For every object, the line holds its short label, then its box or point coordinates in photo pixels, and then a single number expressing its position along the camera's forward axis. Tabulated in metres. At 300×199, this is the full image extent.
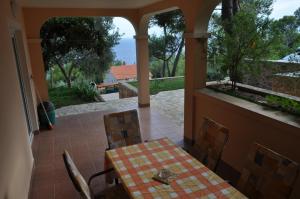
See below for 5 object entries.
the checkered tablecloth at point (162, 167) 1.73
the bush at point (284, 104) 2.75
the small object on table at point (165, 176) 1.87
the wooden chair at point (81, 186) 1.56
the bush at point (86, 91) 9.35
